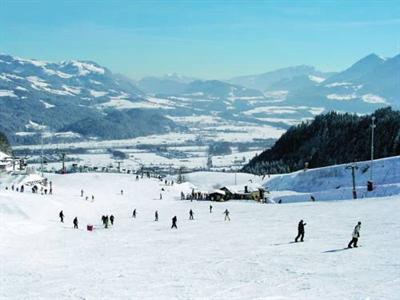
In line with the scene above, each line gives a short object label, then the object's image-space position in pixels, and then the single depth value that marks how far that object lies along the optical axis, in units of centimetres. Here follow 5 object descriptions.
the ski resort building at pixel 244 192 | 8088
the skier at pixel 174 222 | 4282
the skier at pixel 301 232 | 3055
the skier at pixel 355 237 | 2700
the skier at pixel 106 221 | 4496
